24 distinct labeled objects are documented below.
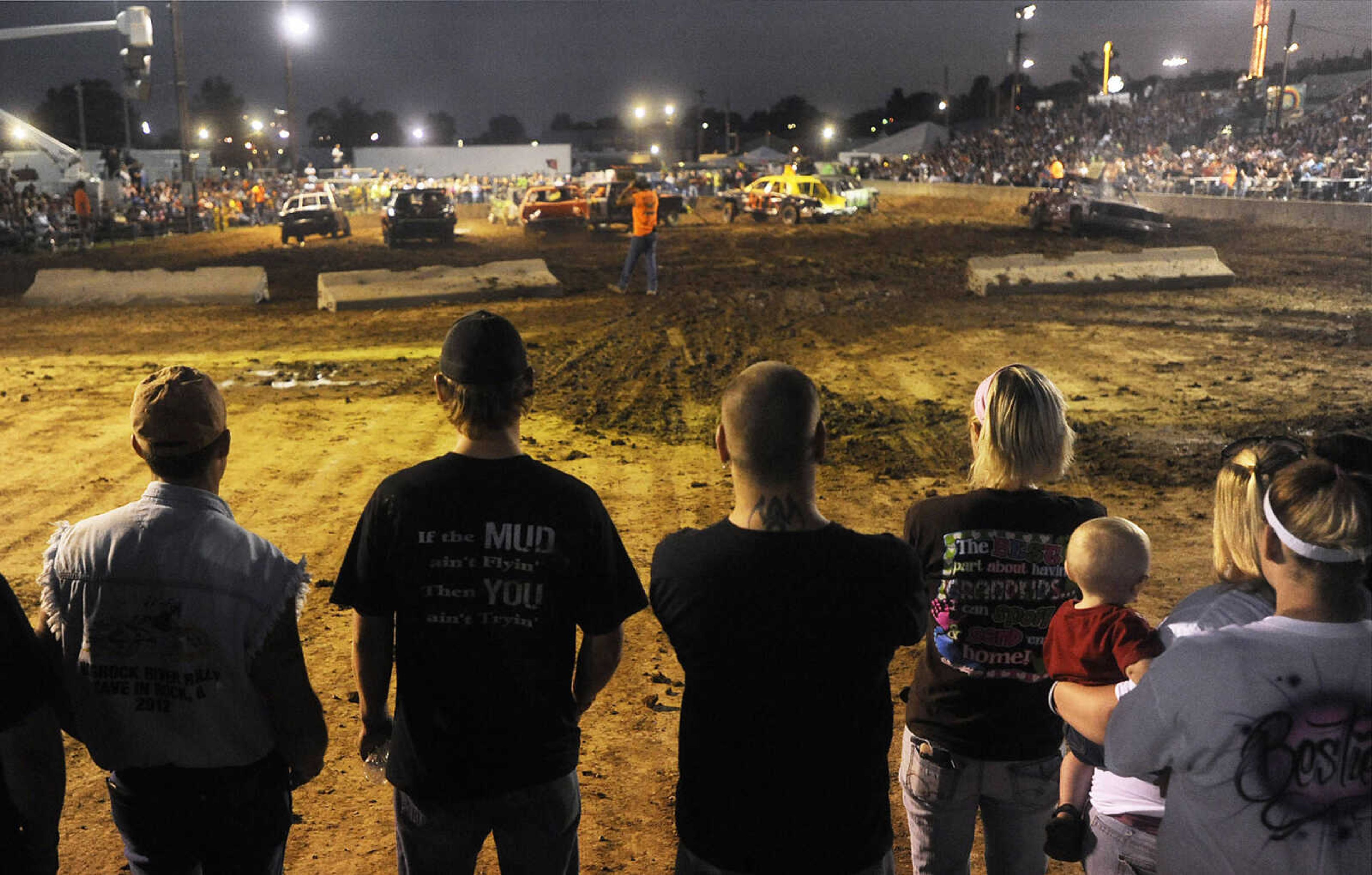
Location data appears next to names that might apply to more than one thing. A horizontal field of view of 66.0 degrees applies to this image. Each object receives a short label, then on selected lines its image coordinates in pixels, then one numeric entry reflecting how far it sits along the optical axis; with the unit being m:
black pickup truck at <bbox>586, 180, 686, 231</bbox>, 31.92
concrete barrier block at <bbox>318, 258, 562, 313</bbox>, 18.28
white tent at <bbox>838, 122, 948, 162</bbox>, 72.88
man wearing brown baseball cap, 2.59
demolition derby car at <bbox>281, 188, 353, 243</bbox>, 31.31
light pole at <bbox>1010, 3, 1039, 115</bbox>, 51.38
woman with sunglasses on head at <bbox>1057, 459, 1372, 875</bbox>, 2.01
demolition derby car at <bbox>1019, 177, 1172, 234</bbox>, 27.17
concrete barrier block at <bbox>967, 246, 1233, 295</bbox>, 18.84
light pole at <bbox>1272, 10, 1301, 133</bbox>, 42.81
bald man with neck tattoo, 2.33
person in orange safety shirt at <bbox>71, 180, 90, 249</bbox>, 31.25
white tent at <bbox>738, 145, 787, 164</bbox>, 70.00
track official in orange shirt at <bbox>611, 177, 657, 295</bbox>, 17.41
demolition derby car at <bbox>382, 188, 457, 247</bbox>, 29.03
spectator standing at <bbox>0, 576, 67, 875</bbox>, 2.49
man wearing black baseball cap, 2.63
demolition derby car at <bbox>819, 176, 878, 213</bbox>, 36.62
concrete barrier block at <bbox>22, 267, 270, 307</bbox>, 19.12
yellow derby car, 34.69
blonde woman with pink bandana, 2.99
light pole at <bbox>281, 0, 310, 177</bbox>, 37.06
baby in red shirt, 2.54
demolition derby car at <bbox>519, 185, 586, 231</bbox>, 32.91
